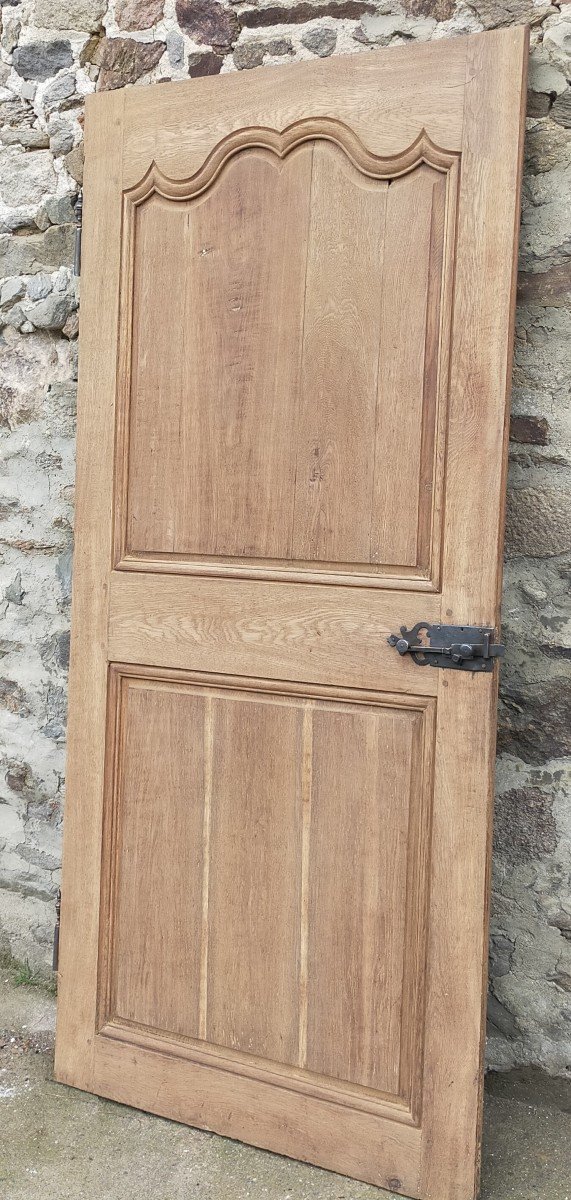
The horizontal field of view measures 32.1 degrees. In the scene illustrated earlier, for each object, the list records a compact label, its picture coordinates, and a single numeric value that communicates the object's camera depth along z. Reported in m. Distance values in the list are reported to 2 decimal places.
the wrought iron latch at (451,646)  2.03
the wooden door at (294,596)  2.06
